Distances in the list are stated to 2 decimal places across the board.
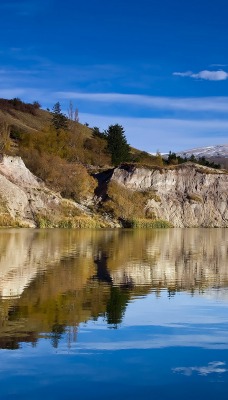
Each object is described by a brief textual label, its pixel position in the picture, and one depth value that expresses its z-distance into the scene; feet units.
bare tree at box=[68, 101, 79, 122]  394.73
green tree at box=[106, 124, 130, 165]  375.45
